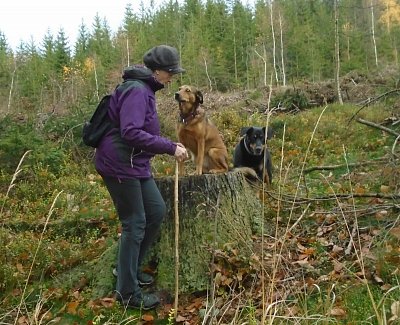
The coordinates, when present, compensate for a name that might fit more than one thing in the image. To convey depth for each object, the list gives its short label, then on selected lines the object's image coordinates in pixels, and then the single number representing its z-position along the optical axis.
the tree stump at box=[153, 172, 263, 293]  4.64
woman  3.89
